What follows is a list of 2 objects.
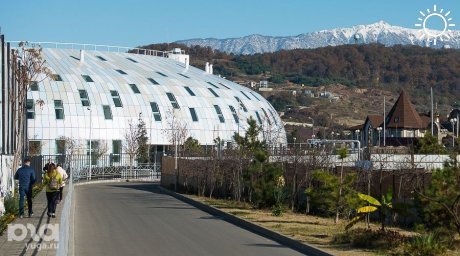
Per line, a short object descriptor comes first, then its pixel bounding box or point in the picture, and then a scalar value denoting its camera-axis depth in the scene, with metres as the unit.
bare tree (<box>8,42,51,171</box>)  37.96
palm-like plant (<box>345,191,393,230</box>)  20.35
